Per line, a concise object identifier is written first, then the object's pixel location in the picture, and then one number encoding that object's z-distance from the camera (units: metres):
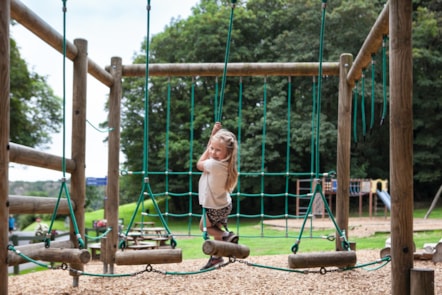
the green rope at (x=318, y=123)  3.35
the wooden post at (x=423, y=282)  2.93
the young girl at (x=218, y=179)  3.77
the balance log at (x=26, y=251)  3.30
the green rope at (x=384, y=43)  4.18
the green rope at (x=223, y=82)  3.48
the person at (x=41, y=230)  12.29
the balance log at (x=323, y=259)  3.12
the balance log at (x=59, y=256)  3.23
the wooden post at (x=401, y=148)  3.08
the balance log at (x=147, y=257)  3.21
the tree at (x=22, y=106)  16.67
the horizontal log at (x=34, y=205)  3.51
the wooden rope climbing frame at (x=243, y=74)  3.10
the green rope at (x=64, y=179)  3.41
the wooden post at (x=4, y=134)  3.08
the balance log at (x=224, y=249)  2.98
